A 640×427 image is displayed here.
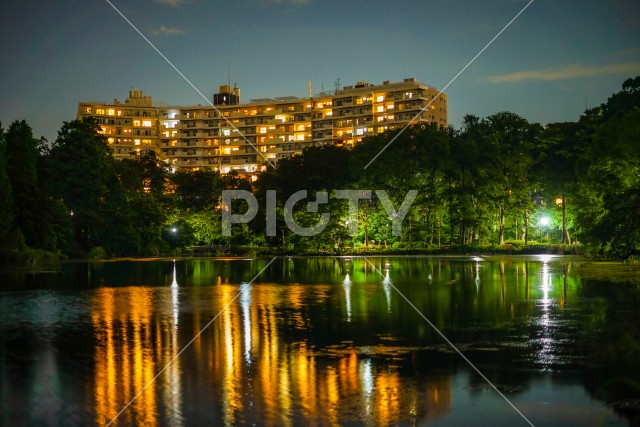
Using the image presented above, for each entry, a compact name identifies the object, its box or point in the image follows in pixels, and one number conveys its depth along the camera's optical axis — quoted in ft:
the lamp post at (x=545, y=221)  334.24
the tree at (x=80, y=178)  280.31
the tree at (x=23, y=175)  226.17
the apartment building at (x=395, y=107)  640.58
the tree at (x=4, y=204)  207.00
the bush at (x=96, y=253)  268.41
